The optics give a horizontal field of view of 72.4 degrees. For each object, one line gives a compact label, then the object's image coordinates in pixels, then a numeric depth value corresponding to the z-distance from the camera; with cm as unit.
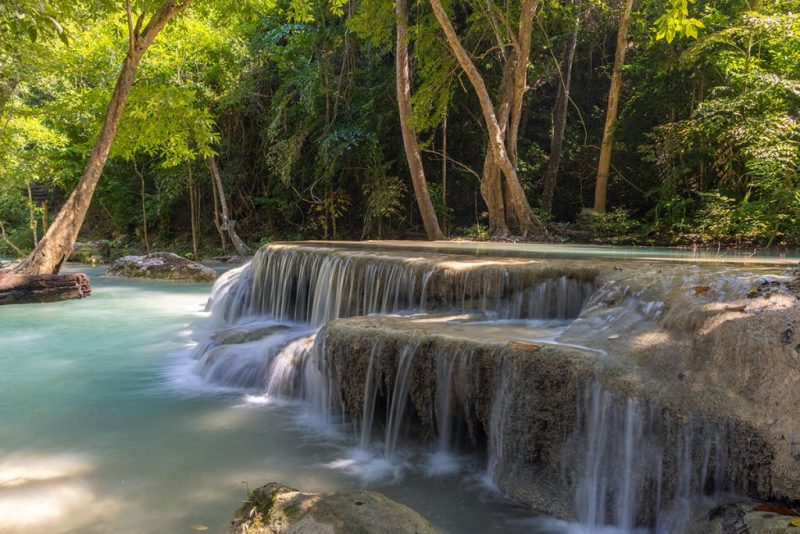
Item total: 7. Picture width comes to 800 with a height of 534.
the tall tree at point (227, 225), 1772
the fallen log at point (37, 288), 1116
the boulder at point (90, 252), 2008
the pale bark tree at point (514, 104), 1195
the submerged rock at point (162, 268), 1486
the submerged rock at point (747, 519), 253
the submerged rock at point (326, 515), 271
